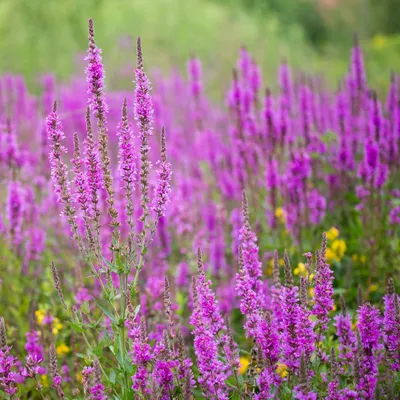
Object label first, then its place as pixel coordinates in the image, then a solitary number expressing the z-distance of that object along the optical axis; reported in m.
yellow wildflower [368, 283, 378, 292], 8.03
